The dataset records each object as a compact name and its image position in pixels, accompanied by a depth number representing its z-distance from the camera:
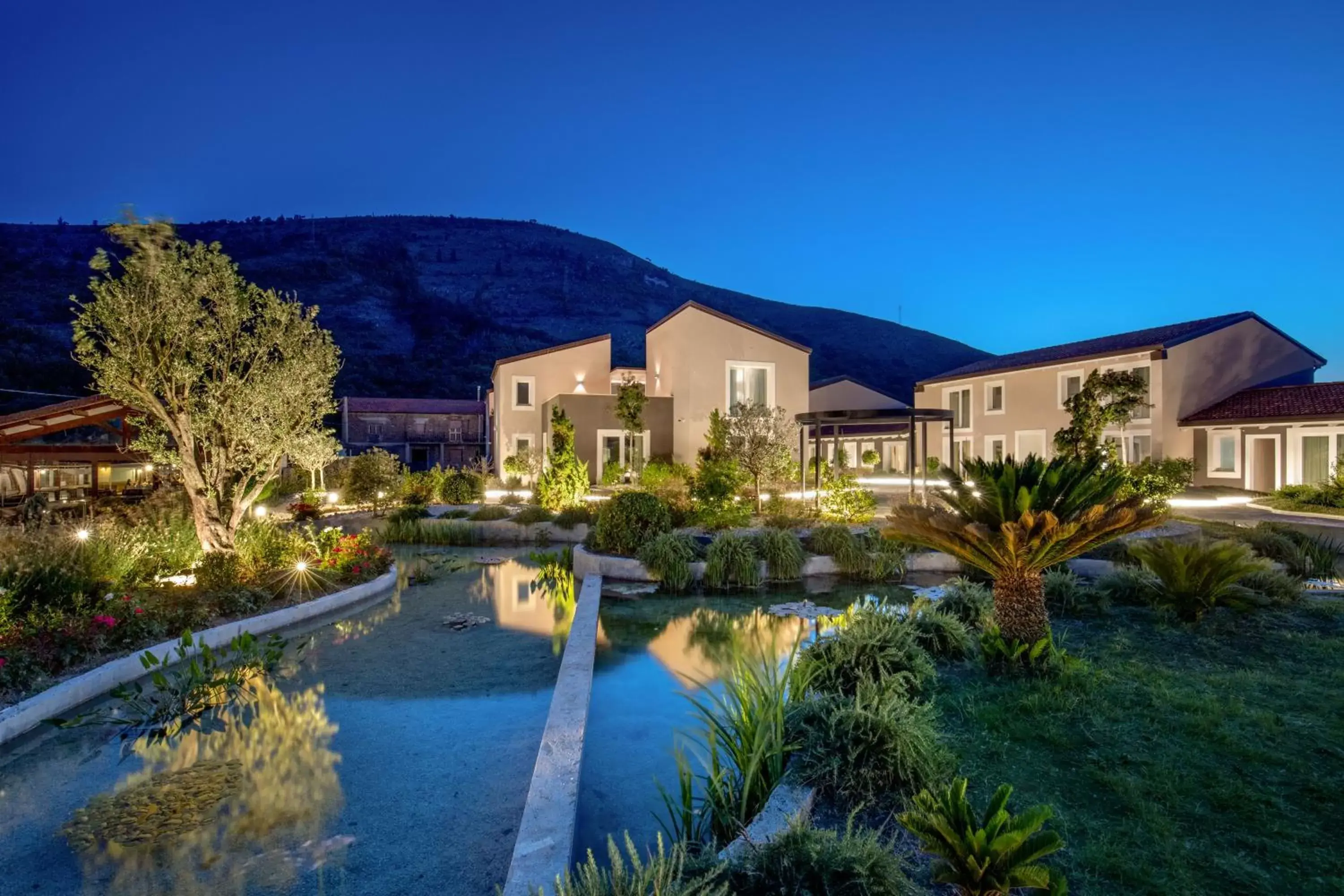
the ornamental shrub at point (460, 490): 21.20
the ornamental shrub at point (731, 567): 10.57
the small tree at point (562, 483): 18.34
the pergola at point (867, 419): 15.20
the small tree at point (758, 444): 17.78
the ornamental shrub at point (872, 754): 3.58
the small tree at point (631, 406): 24.42
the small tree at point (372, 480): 21.84
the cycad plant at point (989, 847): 2.52
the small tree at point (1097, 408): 18.06
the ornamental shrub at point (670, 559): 10.62
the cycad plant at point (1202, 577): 7.00
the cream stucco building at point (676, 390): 25.33
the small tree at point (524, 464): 25.17
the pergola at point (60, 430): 13.88
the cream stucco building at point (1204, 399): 21.03
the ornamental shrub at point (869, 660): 4.98
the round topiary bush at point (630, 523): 11.85
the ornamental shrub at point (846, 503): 14.69
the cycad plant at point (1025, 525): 5.35
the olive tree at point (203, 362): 8.75
